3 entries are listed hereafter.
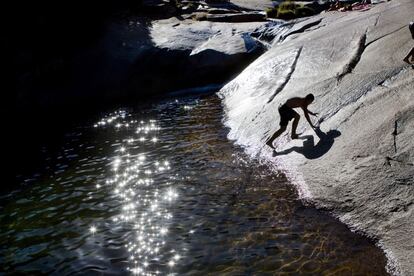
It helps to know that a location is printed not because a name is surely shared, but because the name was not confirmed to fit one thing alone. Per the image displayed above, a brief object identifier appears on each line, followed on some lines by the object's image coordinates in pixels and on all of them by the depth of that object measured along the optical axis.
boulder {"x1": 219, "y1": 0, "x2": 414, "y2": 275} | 10.78
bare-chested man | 15.51
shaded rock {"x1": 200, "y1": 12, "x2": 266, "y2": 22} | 37.88
